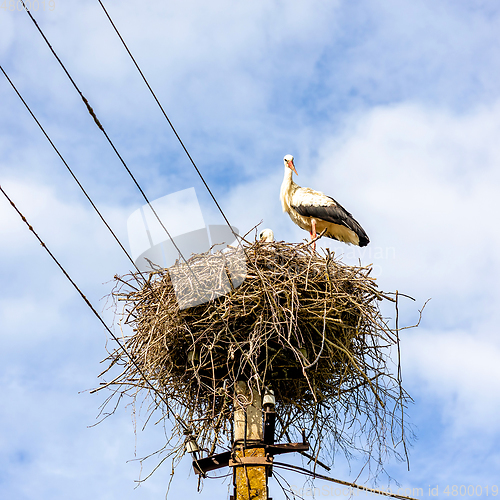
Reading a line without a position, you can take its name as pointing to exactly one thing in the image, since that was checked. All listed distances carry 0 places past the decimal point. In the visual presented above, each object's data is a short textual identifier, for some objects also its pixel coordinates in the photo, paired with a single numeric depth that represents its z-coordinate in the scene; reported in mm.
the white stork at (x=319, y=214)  15687
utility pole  9836
